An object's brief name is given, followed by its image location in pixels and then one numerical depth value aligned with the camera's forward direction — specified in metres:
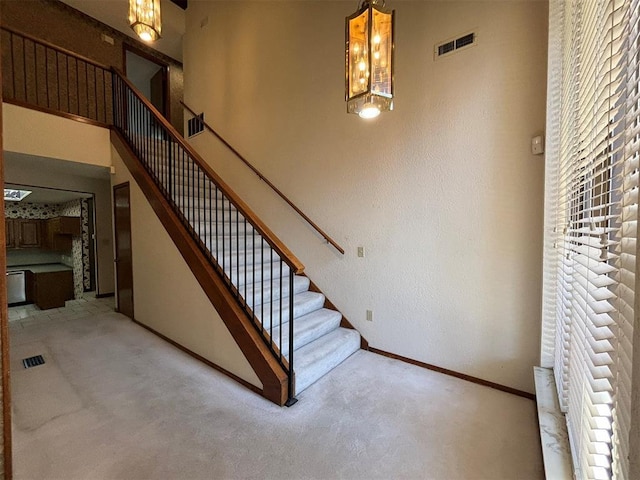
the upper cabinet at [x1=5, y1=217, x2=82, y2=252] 5.47
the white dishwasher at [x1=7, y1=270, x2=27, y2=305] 5.04
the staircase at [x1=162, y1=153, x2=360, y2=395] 2.46
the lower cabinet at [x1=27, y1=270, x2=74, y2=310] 4.86
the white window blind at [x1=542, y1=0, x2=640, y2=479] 0.70
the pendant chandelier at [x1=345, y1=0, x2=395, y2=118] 1.51
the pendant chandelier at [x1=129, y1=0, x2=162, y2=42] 2.48
